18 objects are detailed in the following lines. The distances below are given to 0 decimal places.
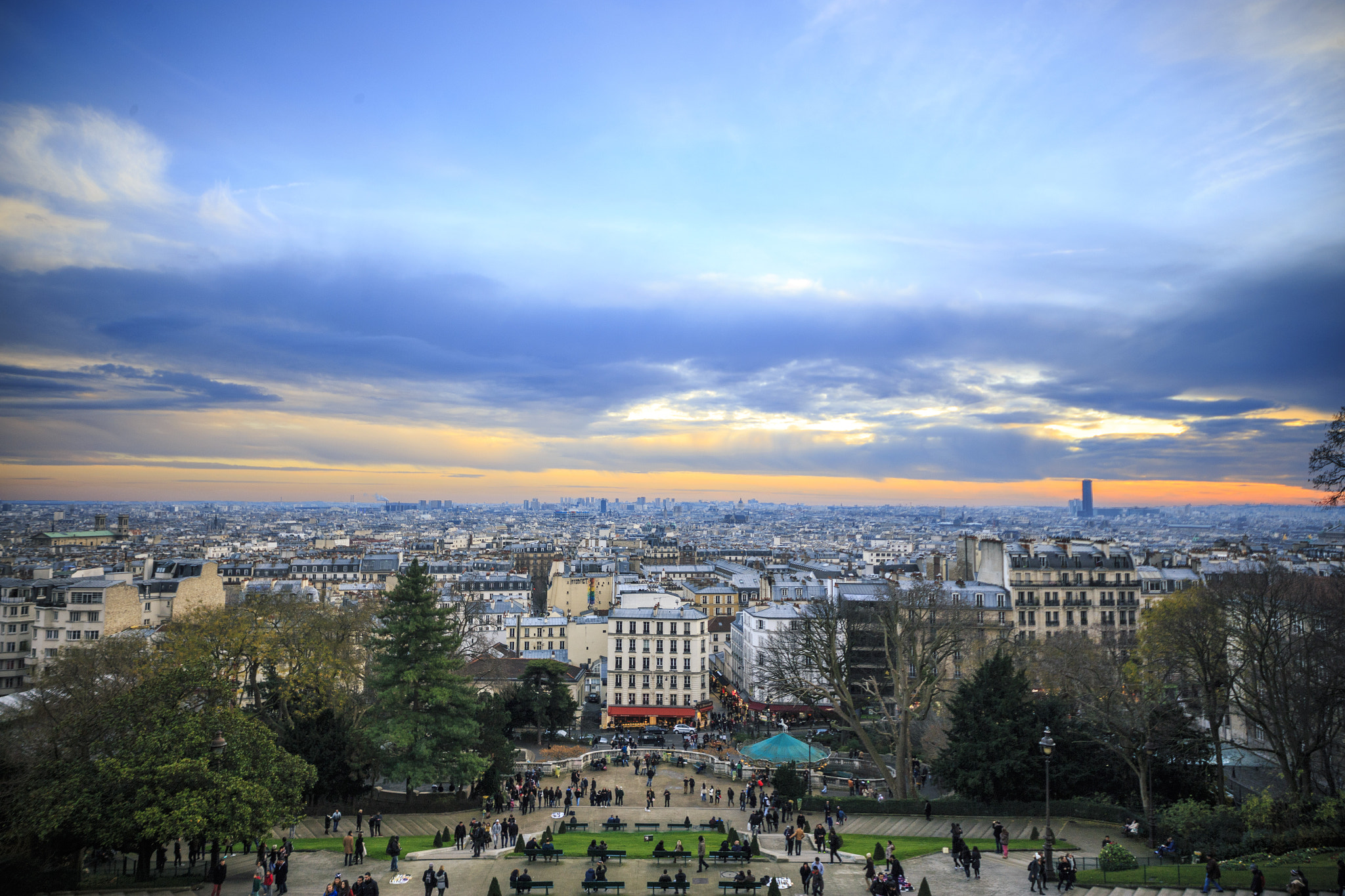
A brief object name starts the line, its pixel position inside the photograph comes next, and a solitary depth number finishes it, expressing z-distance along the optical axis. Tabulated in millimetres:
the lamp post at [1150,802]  31344
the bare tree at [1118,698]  35000
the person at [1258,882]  21016
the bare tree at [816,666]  43281
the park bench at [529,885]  23594
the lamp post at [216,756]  24203
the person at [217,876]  23250
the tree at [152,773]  23766
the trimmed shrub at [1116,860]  26625
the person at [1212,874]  22734
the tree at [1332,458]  25500
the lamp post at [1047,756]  25531
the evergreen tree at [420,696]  38750
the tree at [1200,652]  34312
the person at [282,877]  23703
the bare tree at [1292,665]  29953
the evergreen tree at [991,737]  37594
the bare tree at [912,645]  41531
